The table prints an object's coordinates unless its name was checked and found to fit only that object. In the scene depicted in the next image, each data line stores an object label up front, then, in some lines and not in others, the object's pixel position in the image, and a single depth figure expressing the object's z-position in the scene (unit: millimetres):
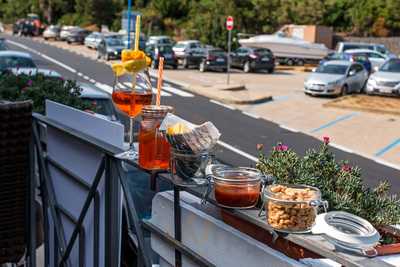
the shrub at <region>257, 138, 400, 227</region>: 2678
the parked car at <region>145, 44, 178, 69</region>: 30272
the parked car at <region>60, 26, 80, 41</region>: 53838
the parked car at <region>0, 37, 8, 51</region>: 27347
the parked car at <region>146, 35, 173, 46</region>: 39762
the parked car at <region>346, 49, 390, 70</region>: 32625
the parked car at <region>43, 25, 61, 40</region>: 57781
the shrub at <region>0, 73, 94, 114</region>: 6160
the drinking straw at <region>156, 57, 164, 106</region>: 2548
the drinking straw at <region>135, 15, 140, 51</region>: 2541
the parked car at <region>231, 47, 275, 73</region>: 32344
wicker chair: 3863
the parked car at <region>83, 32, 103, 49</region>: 45412
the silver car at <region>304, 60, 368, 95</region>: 22422
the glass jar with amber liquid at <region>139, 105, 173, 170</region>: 2393
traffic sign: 22641
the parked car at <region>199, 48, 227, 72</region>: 30978
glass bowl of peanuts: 1781
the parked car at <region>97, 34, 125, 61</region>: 35375
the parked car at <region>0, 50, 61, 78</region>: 15305
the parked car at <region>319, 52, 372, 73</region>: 27964
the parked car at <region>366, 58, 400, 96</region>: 21462
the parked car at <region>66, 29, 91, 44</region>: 52875
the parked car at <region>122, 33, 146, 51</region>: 34081
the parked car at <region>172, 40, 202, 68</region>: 32500
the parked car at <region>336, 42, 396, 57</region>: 37031
